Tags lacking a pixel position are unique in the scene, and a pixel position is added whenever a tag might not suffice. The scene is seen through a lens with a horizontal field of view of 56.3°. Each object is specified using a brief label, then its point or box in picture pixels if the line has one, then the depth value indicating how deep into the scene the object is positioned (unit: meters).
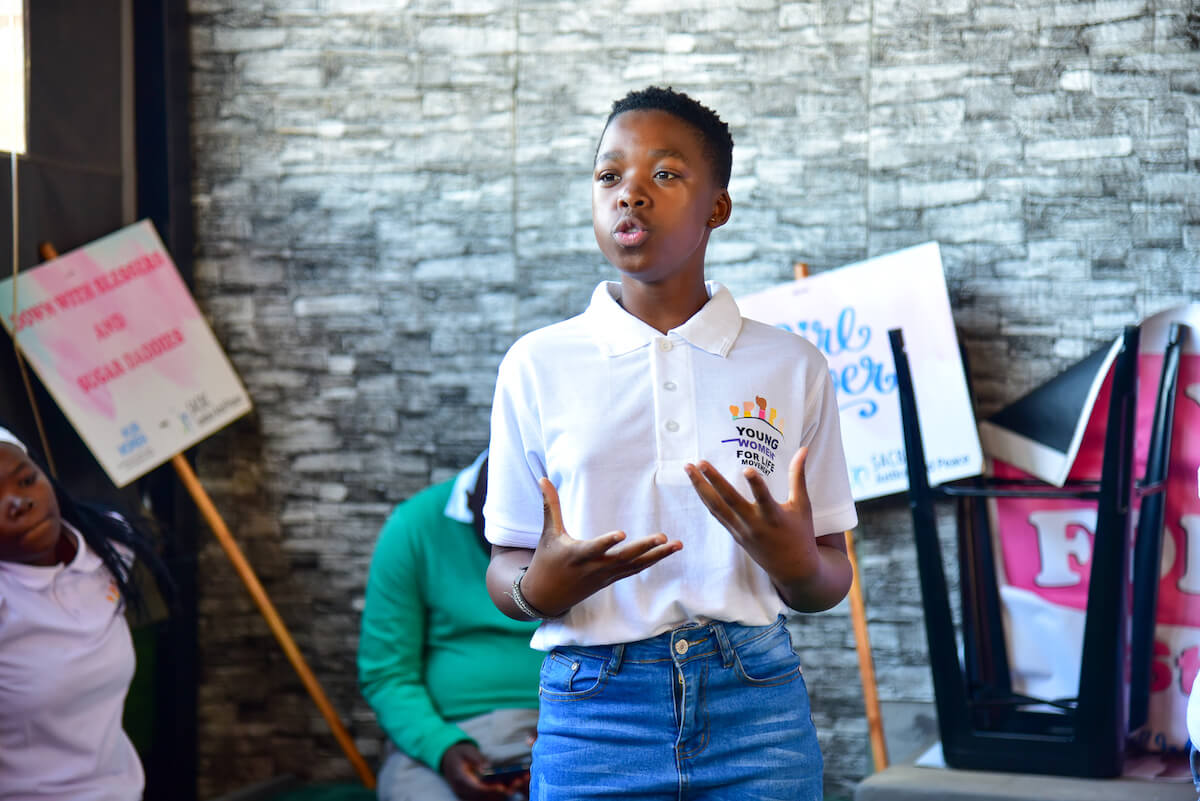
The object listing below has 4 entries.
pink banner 2.32
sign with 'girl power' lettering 2.42
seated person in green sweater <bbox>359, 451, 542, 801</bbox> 2.26
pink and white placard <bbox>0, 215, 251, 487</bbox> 2.46
